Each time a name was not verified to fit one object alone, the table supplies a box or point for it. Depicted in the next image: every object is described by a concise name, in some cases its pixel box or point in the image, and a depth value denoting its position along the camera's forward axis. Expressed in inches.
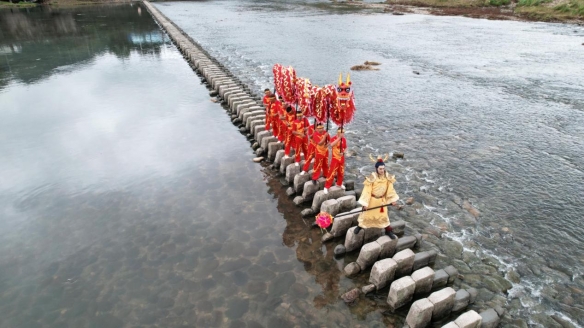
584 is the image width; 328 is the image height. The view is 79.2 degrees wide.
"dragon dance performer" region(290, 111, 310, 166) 578.6
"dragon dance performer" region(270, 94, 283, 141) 653.9
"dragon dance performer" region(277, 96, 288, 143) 623.2
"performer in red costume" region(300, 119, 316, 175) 544.0
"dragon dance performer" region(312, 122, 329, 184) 524.1
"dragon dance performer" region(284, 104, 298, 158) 597.6
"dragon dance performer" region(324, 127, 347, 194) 505.0
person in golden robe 409.7
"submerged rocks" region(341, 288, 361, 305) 380.2
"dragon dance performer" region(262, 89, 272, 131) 679.4
